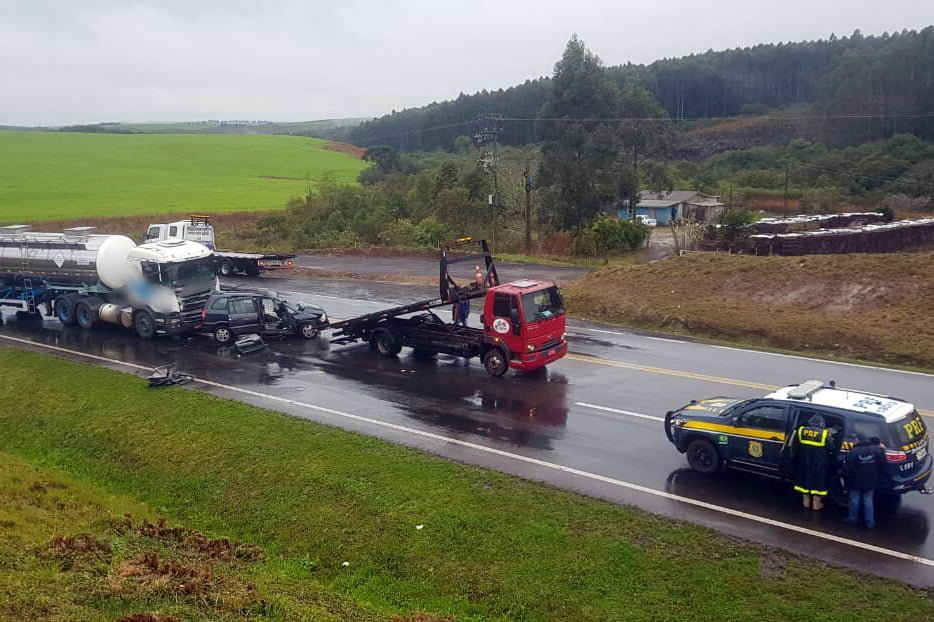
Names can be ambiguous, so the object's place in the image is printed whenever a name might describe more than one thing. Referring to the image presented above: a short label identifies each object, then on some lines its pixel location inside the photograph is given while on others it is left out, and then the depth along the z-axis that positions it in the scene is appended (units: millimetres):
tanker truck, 24469
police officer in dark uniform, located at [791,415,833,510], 10992
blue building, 69375
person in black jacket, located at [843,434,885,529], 10573
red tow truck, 18453
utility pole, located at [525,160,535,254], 44406
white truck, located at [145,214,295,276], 38344
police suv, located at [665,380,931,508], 10898
